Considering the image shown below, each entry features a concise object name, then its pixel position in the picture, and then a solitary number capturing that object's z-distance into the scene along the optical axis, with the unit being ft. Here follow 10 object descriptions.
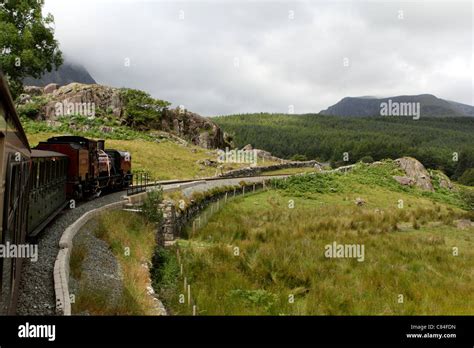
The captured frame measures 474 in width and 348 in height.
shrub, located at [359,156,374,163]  315.94
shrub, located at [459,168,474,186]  295.34
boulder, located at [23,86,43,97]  192.13
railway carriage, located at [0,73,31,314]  14.20
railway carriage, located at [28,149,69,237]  33.81
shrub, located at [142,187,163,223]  53.57
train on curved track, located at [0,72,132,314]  15.30
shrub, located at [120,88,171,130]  180.24
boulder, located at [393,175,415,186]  132.57
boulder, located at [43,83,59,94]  197.36
